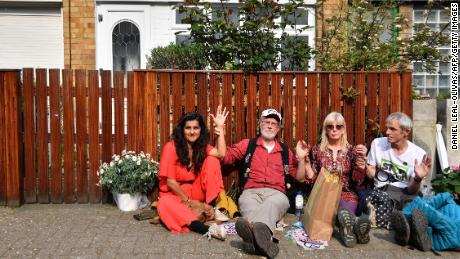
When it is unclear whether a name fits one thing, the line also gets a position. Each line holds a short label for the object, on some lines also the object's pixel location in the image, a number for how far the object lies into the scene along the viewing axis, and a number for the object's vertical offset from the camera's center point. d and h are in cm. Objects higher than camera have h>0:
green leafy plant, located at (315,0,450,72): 650 +106
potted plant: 566 -65
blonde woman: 539 -44
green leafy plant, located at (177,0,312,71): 616 +108
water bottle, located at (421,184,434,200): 567 -86
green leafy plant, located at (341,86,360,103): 602 +32
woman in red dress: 536 -49
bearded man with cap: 498 -59
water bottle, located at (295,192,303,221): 566 -97
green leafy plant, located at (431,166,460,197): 548 -72
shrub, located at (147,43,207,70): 672 +96
